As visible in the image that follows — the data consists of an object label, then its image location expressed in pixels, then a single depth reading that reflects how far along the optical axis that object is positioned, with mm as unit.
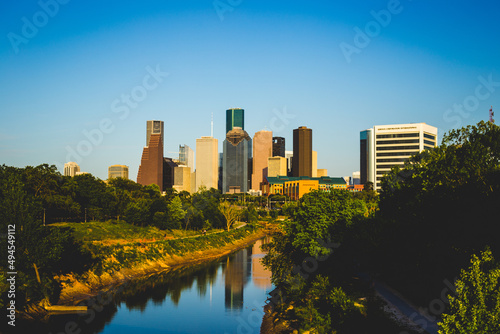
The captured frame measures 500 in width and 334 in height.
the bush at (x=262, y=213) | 195250
